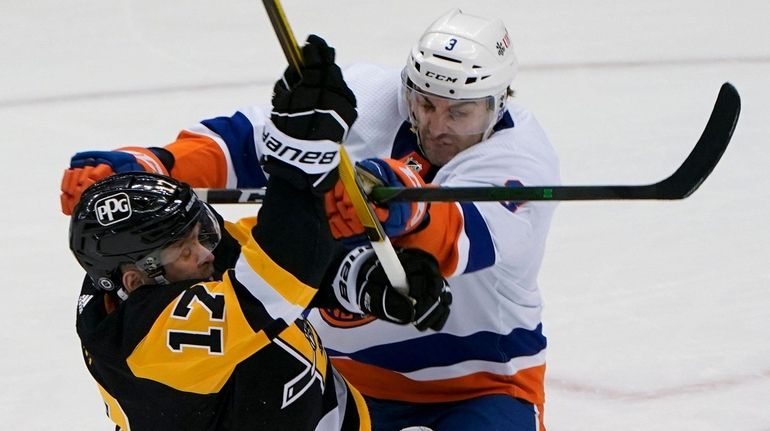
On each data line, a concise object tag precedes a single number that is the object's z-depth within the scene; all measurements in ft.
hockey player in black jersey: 40.67
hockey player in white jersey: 42.87
